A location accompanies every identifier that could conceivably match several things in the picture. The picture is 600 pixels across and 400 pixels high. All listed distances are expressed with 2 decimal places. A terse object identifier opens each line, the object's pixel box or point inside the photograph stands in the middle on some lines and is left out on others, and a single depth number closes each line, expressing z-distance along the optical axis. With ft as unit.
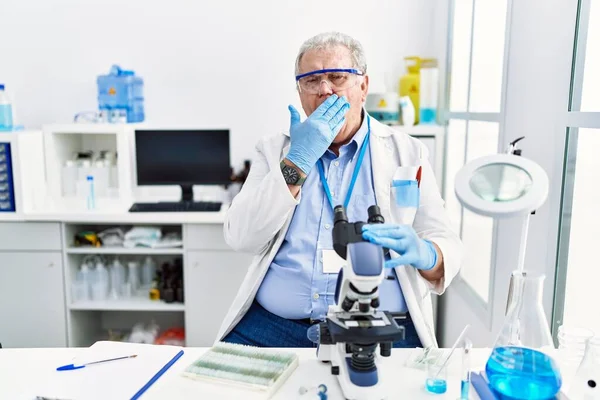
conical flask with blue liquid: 3.27
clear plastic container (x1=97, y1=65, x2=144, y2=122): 10.04
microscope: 3.32
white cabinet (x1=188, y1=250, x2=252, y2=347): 9.43
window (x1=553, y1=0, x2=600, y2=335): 5.01
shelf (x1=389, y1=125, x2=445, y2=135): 9.46
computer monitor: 10.00
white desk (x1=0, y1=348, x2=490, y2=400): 3.69
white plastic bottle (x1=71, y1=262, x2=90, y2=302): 9.70
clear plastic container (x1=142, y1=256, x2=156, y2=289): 10.44
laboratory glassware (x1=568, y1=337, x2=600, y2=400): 3.32
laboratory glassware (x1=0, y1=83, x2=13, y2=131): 9.47
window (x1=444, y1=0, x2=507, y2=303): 7.52
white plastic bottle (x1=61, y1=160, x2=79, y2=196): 10.13
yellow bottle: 10.09
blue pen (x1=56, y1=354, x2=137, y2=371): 4.04
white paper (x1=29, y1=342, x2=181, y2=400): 3.72
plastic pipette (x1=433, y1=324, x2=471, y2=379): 3.79
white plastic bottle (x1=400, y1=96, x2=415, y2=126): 9.78
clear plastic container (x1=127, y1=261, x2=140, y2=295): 10.07
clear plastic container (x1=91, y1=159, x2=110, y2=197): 10.18
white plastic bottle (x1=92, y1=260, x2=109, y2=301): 9.69
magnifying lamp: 3.16
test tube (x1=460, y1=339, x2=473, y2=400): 3.56
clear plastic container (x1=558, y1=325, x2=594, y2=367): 3.81
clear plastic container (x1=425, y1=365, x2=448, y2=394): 3.72
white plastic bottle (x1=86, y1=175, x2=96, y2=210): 9.55
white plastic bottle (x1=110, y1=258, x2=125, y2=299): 9.96
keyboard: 9.44
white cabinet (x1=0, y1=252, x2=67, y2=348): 9.41
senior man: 5.25
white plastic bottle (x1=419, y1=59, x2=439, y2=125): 9.86
